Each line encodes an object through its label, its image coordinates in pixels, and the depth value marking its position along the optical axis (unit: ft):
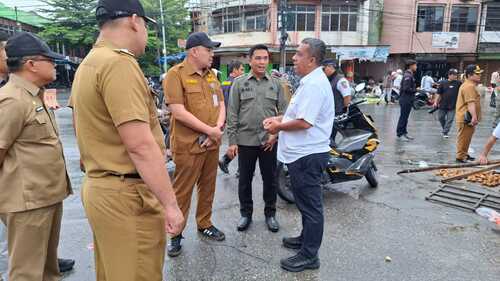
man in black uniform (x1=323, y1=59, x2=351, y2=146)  20.30
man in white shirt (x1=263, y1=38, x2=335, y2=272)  9.13
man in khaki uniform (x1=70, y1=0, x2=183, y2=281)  5.20
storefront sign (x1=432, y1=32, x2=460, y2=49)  90.07
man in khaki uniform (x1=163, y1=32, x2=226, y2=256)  10.20
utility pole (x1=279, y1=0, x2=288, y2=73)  60.39
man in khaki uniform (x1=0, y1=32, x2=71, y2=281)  7.33
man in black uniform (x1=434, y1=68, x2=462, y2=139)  26.91
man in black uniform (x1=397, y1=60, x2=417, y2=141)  27.94
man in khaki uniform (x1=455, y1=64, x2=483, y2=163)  20.79
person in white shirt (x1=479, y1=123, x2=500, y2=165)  11.67
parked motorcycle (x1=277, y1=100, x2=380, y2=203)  15.18
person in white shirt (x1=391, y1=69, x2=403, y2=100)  58.56
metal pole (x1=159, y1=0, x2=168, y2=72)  84.69
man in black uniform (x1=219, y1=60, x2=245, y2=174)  25.50
